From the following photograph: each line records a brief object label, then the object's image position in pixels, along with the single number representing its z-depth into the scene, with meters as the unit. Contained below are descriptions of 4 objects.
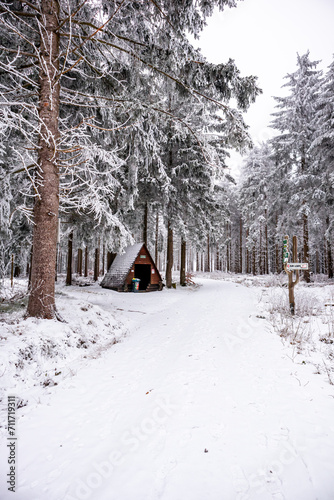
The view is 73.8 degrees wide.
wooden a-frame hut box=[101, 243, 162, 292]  13.49
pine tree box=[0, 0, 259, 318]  4.98
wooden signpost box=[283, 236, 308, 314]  7.16
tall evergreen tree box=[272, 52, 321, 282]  16.14
